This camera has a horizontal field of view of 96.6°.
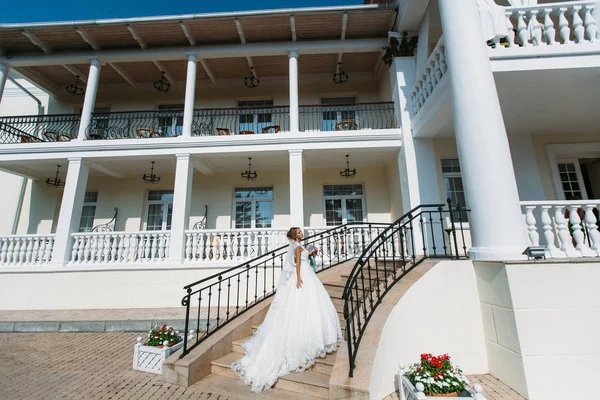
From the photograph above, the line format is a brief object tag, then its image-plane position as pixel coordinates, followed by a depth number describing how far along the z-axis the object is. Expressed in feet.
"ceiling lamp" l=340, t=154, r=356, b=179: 30.01
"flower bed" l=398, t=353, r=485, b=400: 9.51
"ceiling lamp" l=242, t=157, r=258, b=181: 30.38
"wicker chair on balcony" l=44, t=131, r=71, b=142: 29.09
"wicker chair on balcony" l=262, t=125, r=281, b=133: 28.02
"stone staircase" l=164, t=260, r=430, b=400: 9.40
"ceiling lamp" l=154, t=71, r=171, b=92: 31.98
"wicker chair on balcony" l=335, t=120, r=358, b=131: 28.07
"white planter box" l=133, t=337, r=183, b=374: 13.02
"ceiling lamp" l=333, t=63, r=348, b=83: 32.06
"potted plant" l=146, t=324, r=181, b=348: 13.66
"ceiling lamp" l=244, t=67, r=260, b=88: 31.93
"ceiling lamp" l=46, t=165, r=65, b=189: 31.30
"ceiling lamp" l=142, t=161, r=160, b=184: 30.56
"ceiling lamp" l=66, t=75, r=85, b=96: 33.72
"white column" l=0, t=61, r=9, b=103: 29.48
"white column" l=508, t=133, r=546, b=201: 23.41
